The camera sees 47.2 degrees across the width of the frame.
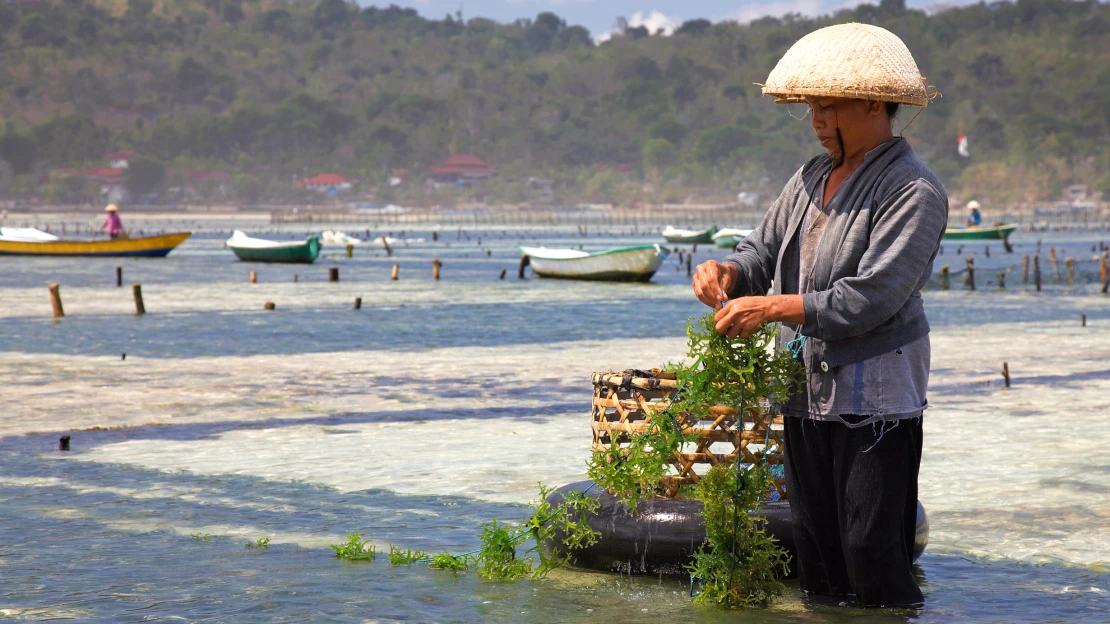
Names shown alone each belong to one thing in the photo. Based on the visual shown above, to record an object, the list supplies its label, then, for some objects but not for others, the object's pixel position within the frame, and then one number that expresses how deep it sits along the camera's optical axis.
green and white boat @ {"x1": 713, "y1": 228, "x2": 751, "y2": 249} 72.90
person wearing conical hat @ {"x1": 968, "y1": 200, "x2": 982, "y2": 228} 66.69
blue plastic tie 4.59
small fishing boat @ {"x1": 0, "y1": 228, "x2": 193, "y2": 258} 56.22
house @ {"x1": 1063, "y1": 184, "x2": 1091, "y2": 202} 195.50
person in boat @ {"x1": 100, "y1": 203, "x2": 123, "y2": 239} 55.69
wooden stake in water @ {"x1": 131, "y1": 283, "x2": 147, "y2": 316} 28.33
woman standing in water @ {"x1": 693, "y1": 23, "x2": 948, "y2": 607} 4.34
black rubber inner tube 5.93
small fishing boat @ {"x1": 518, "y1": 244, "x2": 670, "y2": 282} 43.03
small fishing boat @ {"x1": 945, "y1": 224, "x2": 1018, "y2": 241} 70.43
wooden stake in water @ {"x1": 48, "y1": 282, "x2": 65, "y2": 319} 26.93
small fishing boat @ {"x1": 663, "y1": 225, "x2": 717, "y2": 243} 86.50
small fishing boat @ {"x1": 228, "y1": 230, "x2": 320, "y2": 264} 56.53
